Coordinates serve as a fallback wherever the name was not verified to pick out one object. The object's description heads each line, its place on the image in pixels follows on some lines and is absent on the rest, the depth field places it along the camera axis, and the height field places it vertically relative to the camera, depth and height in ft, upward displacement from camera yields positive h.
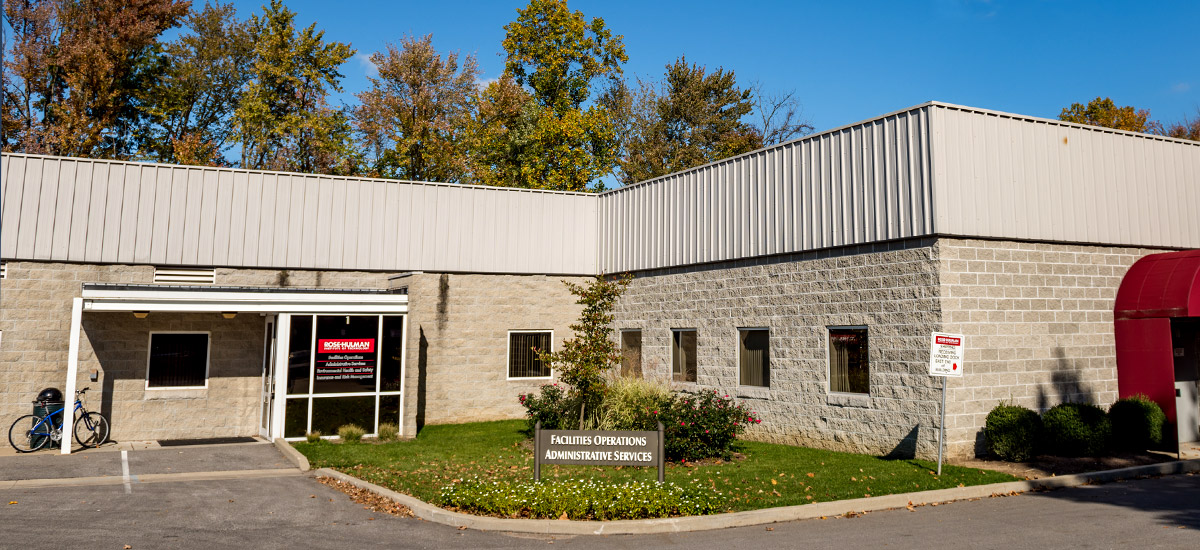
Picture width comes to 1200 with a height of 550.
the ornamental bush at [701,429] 47.24 -3.89
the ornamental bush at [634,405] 50.11 -2.68
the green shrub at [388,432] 58.13 -5.11
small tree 52.49 +0.51
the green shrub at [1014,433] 43.47 -3.67
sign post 41.50 +0.48
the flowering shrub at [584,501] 32.65 -5.69
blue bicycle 52.80 -4.81
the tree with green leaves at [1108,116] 140.97 +44.08
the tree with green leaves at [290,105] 114.32 +36.61
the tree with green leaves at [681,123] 144.25 +44.37
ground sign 35.68 -3.80
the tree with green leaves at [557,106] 120.98 +40.22
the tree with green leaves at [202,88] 115.55 +39.78
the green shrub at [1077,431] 44.29 -3.57
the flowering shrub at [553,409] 54.03 -3.21
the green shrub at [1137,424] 46.03 -3.30
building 47.44 +5.53
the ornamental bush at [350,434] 56.75 -5.16
